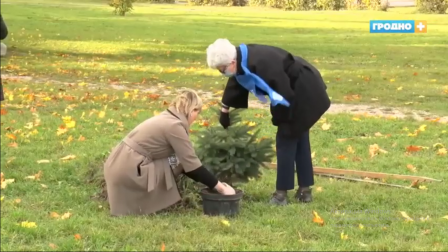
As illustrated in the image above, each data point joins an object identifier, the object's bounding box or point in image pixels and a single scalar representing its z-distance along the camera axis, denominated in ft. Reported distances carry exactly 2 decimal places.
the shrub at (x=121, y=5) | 125.24
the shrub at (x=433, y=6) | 178.19
